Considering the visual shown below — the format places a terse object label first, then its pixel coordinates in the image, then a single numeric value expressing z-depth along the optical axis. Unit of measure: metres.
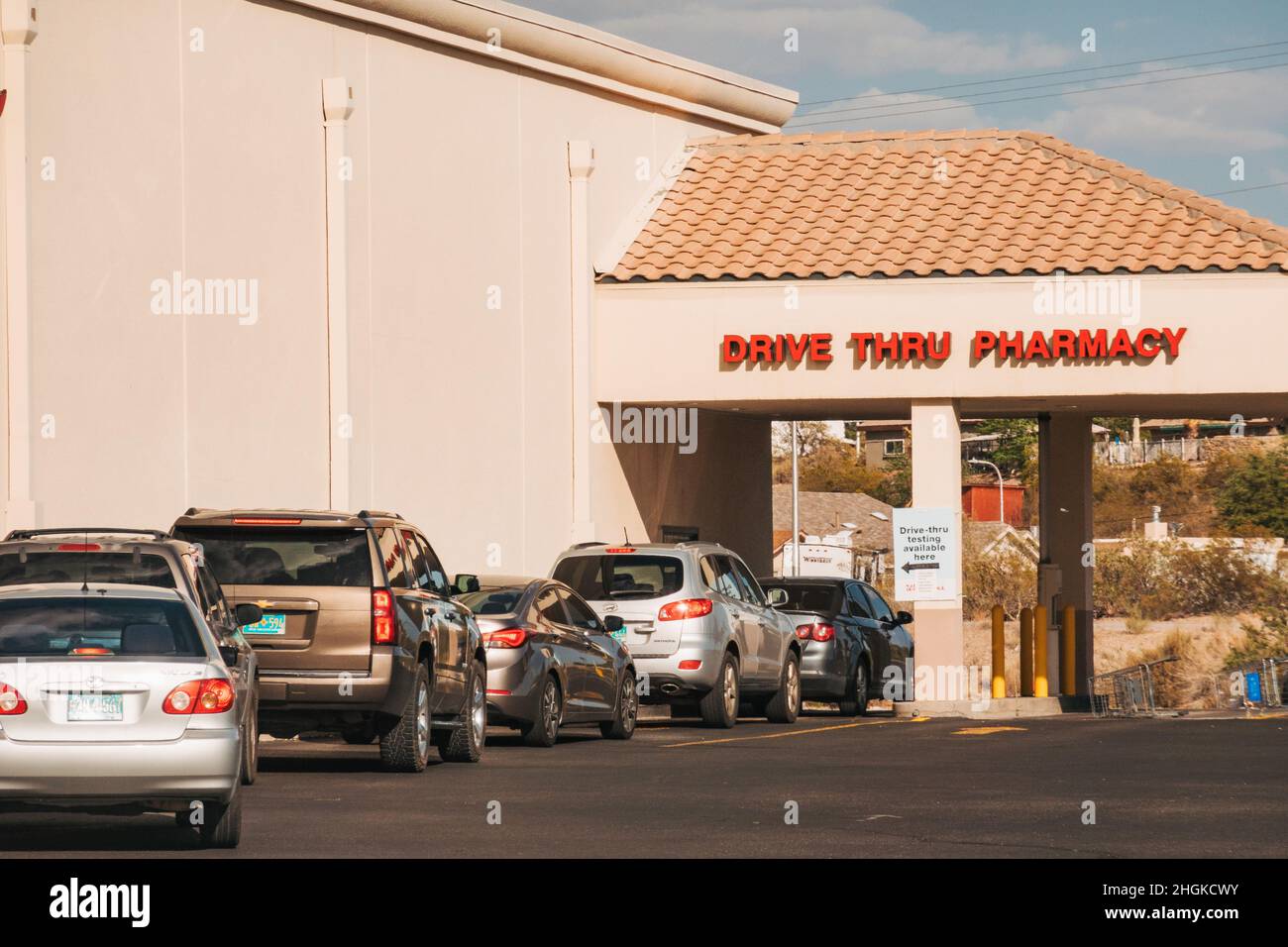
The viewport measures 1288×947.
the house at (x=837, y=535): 79.94
